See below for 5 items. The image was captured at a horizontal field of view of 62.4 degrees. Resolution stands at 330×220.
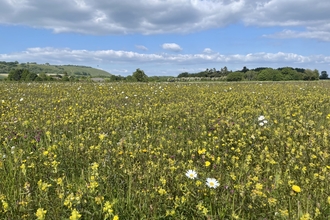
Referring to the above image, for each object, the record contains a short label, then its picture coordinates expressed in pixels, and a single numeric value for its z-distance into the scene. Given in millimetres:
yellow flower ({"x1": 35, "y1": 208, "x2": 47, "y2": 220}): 2082
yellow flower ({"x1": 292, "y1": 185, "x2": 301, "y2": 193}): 2852
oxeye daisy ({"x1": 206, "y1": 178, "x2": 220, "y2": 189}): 3016
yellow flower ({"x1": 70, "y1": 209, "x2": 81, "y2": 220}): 2062
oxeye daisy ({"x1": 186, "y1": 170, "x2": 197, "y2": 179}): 3197
